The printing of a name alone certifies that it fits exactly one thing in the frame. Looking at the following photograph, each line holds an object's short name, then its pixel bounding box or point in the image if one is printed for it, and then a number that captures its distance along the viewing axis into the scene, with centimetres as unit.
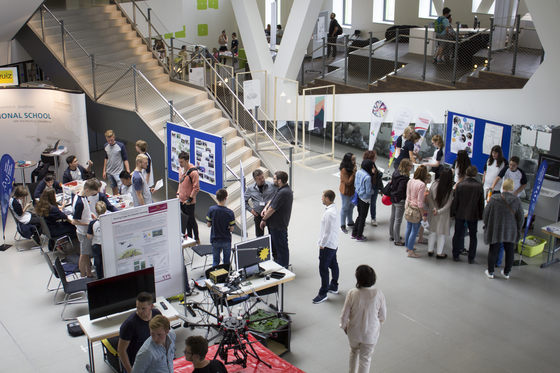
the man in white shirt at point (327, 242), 621
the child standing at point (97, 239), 630
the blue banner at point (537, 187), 761
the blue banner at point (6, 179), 841
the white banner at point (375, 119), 1204
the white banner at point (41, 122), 1031
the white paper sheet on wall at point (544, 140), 924
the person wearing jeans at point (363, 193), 816
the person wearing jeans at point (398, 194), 793
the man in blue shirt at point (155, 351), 405
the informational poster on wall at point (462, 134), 1013
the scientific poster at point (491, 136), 966
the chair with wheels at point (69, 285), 603
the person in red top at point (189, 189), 811
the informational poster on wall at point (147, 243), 551
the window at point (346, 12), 2102
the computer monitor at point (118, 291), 493
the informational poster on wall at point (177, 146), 898
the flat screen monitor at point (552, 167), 837
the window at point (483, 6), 1496
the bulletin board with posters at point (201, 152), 852
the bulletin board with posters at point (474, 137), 962
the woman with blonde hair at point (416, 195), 754
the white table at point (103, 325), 484
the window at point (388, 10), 1920
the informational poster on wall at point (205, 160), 861
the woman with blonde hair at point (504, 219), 680
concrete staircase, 1062
